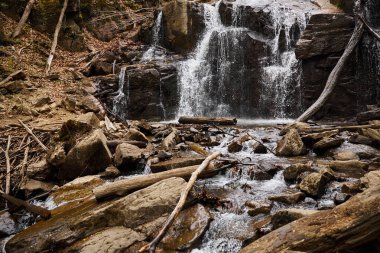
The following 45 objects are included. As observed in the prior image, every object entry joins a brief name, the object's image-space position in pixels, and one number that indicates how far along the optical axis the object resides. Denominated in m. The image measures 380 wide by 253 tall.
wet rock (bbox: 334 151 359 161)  7.21
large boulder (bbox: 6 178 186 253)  4.75
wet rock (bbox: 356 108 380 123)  10.38
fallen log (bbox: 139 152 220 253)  3.78
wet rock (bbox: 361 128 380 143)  8.12
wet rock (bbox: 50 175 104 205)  6.41
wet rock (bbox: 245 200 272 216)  5.02
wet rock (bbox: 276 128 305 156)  8.07
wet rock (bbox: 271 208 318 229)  4.10
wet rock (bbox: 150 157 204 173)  6.93
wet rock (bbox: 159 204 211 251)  4.35
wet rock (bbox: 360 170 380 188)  5.09
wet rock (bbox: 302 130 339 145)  8.51
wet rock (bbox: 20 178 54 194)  6.81
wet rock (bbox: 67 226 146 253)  4.29
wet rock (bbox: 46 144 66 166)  7.46
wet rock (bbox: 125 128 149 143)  9.58
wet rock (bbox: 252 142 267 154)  8.45
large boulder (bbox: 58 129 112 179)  7.52
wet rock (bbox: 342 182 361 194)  5.20
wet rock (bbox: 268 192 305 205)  5.24
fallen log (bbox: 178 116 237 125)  13.09
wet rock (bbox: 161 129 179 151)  9.11
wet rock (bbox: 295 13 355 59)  14.11
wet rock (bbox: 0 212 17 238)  5.54
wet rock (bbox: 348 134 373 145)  8.25
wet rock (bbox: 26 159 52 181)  7.34
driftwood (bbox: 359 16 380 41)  12.52
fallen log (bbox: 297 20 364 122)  11.84
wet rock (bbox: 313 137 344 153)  8.08
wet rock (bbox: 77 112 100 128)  9.47
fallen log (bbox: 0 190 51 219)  5.62
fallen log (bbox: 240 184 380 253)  3.15
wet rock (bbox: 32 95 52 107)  11.50
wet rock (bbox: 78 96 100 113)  12.73
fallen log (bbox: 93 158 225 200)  5.66
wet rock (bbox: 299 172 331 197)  5.37
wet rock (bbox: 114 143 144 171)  7.69
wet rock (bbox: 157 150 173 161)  7.87
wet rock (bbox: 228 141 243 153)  8.62
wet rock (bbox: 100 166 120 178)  7.42
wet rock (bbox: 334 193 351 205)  4.88
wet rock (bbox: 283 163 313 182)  6.30
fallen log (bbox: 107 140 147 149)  8.69
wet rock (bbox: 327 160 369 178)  6.35
